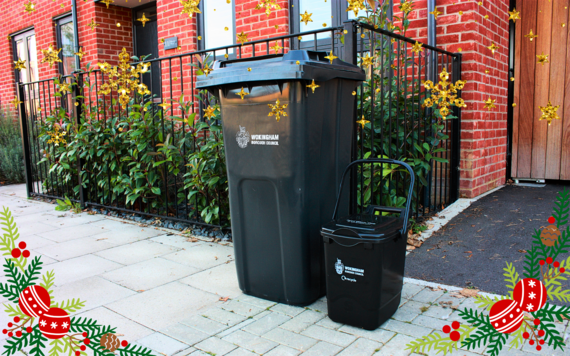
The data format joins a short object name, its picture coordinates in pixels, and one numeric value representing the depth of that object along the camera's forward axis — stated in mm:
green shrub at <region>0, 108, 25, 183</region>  7776
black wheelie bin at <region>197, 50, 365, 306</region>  2283
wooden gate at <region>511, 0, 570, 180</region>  4617
